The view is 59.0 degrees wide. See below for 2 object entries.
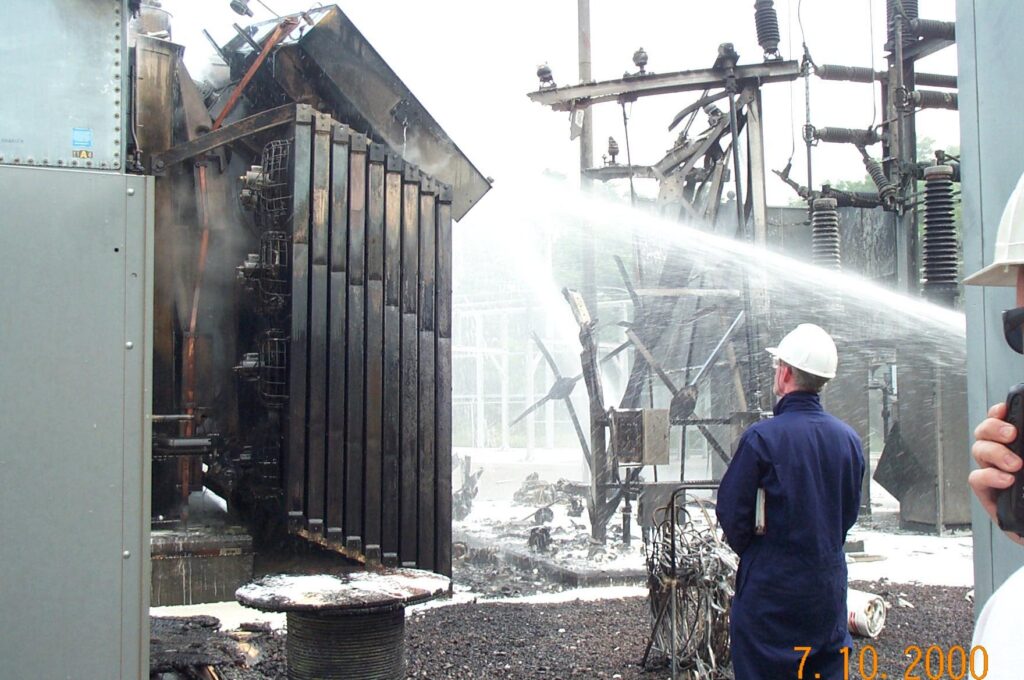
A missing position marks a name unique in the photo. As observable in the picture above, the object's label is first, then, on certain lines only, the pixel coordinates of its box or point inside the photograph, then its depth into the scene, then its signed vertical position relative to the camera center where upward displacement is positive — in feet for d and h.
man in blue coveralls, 11.84 -2.30
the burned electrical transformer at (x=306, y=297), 20.12 +1.90
